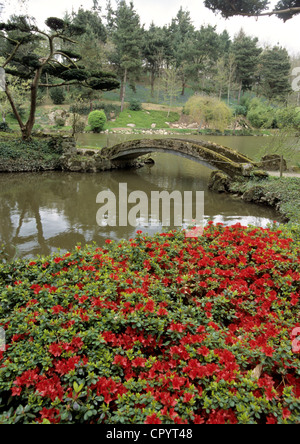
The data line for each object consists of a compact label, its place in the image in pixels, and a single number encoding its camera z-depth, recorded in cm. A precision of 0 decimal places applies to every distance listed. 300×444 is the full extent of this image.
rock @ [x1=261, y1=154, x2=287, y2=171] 1414
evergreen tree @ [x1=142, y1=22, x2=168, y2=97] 4726
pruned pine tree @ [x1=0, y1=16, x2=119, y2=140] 1280
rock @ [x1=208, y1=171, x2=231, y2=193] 1195
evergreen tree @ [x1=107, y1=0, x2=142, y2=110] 4022
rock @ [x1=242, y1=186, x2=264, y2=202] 1044
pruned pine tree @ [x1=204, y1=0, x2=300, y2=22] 849
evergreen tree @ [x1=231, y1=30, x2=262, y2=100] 4794
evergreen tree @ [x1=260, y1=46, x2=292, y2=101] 4409
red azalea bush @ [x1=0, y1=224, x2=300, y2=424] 184
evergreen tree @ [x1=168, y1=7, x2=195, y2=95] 4822
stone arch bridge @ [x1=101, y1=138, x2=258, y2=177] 1173
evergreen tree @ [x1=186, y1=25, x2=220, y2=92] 4694
